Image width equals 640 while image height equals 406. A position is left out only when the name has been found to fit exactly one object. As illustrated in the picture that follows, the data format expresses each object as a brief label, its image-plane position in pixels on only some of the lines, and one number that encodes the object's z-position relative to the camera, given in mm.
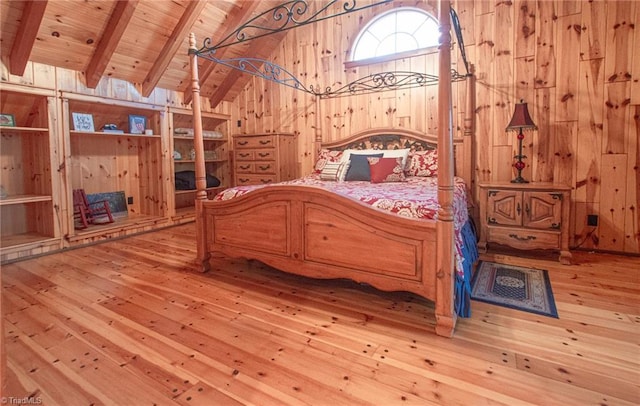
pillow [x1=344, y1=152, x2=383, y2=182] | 3406
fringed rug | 2129
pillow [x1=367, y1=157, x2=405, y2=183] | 3207
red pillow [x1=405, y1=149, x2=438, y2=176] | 3434
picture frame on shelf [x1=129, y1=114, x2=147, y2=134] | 4316
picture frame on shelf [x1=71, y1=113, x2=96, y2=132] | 3808
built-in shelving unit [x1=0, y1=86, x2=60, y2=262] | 3330
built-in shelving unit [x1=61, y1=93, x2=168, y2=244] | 3812
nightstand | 2830
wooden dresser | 4371
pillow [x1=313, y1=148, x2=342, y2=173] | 3999
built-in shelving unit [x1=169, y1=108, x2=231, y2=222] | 4789
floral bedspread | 1941
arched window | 3805
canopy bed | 1781
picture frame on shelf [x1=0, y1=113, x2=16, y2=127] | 3317
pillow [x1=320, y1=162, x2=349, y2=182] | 3506
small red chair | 3967
